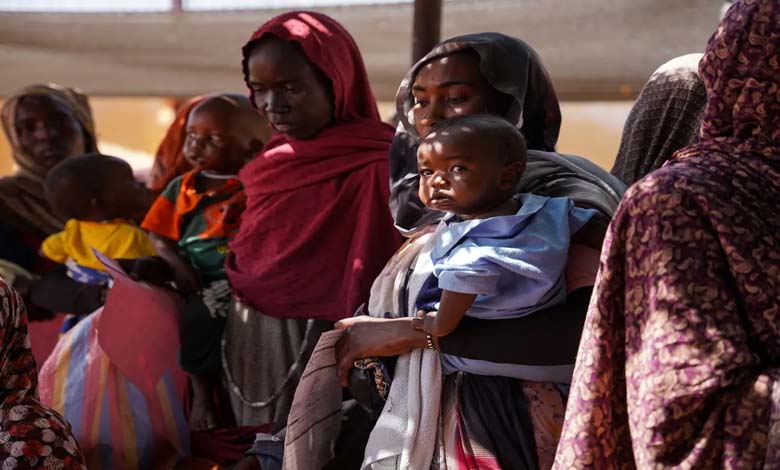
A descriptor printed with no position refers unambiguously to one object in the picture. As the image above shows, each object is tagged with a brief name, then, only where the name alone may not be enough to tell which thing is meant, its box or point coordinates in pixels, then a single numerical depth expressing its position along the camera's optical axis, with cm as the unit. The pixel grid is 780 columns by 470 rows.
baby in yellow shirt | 440
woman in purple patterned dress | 205
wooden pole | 444
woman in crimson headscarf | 372
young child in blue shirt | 260
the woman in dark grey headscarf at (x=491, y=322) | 273
